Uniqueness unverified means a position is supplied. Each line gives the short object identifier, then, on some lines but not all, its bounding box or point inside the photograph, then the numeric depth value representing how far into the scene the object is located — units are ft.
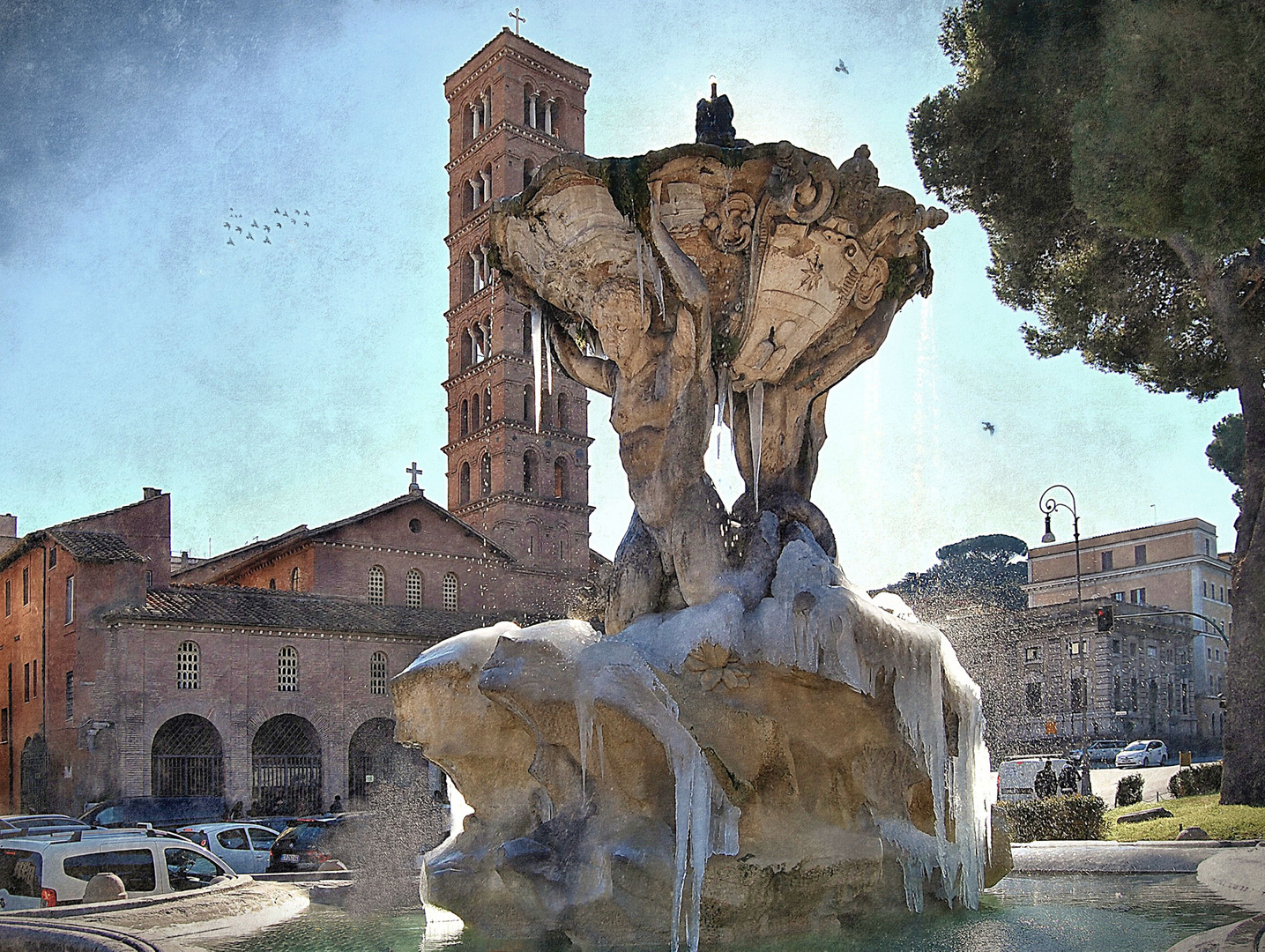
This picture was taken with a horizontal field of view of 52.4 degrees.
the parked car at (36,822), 62.65
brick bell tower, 159.12
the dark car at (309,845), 49.37
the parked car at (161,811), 88.33
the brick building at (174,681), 99.35
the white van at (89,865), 30.19
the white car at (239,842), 52.44
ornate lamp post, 76.15
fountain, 18.56
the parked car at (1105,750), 125.08
